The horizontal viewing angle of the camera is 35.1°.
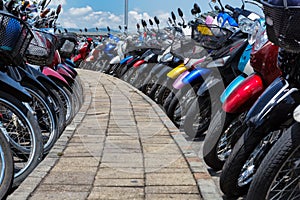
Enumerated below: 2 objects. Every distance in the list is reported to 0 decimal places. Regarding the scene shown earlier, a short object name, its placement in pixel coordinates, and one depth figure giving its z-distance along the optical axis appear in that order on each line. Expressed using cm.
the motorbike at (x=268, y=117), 226
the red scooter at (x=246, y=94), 301
